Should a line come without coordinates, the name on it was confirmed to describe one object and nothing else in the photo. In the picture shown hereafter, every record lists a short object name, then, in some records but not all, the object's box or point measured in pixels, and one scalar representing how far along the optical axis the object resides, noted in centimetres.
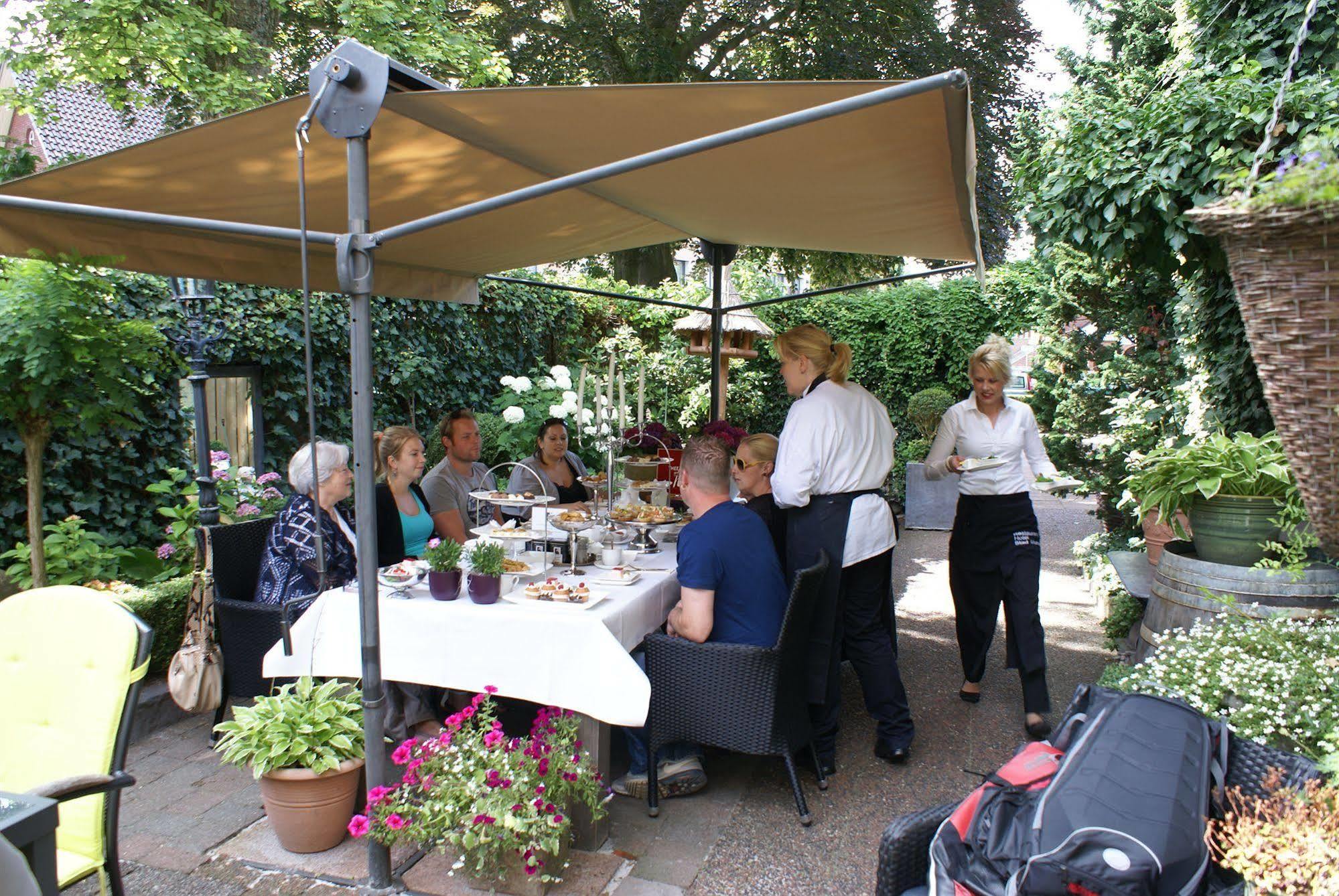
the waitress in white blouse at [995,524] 410
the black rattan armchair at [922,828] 180
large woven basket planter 110
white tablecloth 283
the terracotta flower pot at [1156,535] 445
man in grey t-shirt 482
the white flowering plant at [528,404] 620
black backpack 155
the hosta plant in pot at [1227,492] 267
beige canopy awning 256
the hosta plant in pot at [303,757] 285
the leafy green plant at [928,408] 1056
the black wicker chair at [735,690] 309
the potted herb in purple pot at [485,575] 300
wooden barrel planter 259
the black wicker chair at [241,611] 343
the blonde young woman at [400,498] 402
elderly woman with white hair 340
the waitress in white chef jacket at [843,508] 369
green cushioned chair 216
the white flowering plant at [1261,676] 209
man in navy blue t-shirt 314
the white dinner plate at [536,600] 302
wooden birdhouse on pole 877
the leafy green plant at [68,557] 438
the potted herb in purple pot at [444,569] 304
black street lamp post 444
